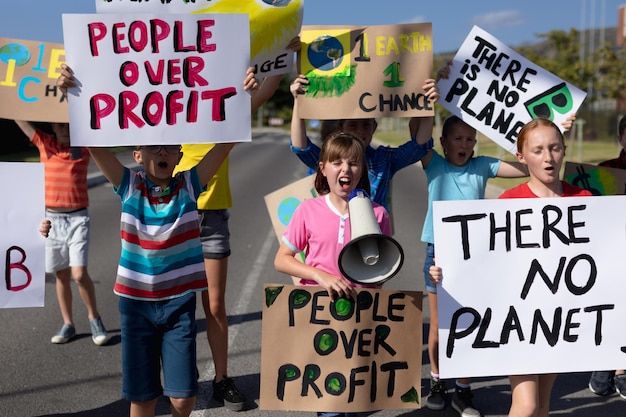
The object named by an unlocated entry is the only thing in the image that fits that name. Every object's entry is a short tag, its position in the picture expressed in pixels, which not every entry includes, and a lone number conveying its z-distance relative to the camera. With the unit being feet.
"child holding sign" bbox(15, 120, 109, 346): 17.49
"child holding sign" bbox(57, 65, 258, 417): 10.78
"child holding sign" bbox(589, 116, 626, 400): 14.88
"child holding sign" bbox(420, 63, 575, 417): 13.60
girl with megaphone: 10.59
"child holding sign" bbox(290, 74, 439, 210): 13.25
